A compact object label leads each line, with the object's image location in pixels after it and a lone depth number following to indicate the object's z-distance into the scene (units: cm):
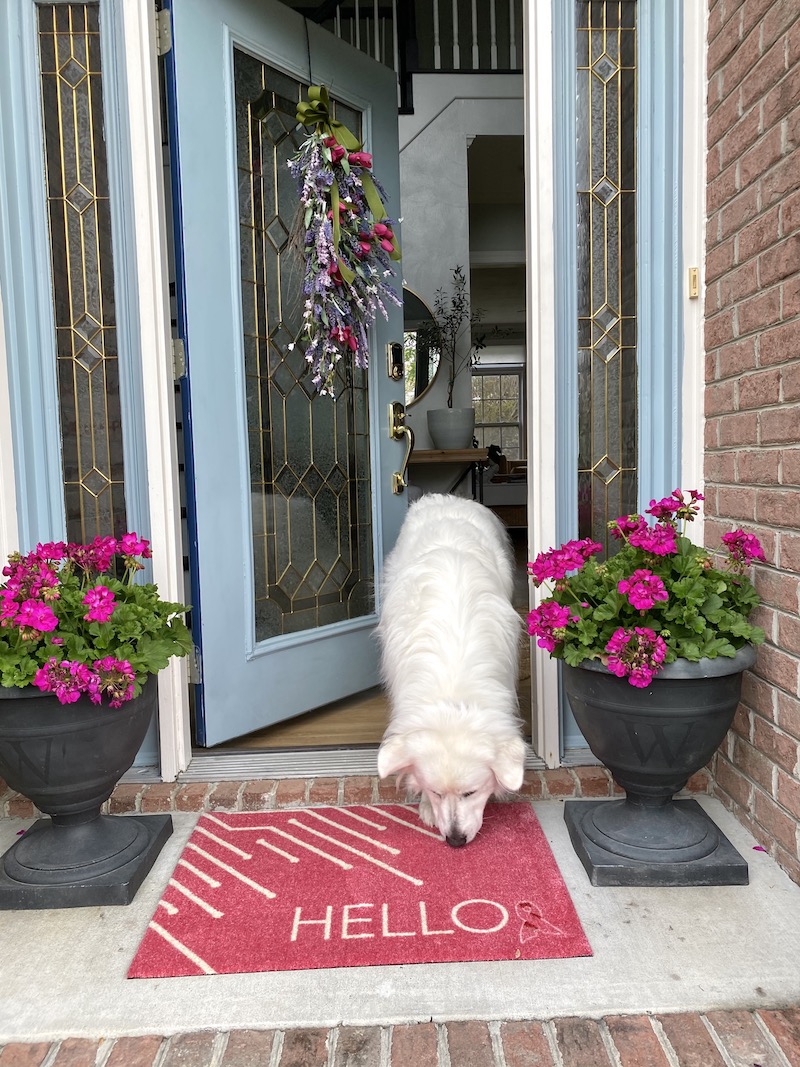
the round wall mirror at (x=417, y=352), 529
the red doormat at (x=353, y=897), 158
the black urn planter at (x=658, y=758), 175
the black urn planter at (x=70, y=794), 175
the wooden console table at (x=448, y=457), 500
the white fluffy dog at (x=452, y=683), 182
